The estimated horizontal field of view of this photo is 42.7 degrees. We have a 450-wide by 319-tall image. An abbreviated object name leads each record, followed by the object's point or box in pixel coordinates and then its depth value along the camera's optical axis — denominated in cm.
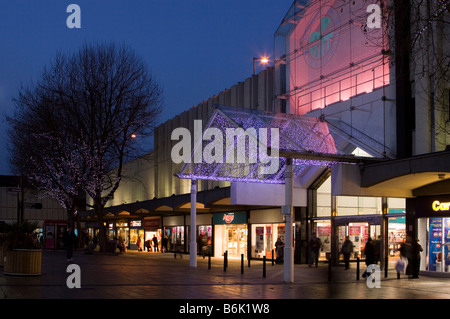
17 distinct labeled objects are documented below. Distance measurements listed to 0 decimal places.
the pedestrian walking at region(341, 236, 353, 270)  2547
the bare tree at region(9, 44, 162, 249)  3884
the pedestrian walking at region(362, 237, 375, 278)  2220
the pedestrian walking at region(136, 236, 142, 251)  5220
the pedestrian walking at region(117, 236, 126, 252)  4291
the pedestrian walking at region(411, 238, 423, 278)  2136
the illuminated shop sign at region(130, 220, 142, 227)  5456
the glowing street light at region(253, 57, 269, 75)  3106
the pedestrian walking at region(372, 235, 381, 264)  2233
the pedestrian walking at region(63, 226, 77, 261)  2792
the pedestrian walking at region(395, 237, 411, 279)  2103
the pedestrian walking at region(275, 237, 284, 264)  2953
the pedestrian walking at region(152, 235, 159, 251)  4741
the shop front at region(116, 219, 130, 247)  5772
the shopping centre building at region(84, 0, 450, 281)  2161
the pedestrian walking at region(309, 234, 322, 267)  2711
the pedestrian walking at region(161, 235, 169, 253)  4664
